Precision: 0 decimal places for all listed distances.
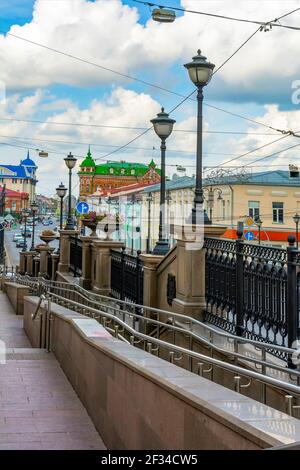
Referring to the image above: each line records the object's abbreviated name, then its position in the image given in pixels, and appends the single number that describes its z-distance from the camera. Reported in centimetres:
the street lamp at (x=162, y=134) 1384
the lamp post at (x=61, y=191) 2998
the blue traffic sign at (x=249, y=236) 3533
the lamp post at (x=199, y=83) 1052
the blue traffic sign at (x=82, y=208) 2412
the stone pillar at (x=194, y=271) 1004
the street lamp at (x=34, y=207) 4347
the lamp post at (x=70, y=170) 2483
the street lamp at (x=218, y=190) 5071
